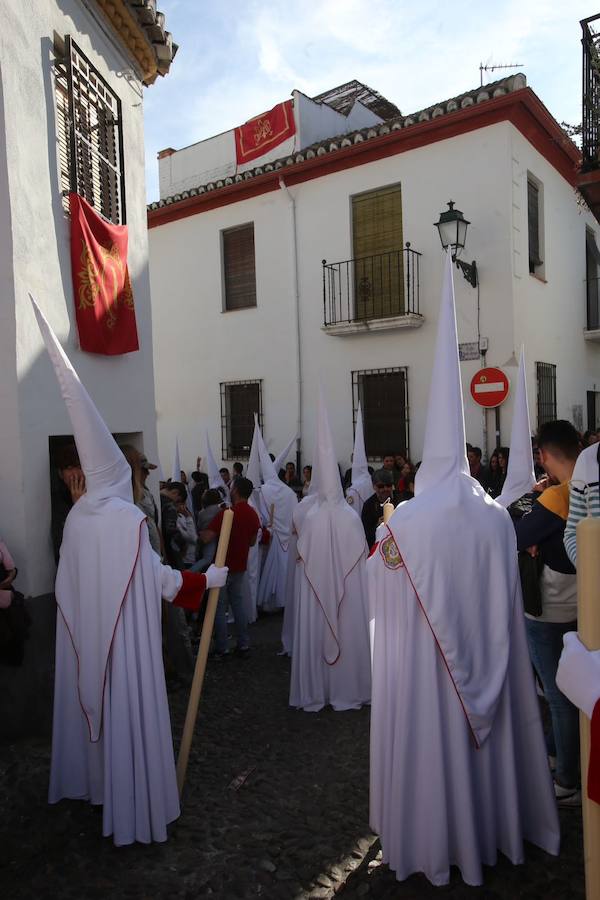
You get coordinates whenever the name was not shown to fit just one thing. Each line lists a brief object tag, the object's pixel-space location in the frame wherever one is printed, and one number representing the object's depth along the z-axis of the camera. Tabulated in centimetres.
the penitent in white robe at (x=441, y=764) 321
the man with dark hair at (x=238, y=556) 691
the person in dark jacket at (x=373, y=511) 691
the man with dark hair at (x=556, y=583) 380
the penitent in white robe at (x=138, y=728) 368
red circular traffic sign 1063
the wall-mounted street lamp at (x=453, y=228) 1063
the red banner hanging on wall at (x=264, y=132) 1471
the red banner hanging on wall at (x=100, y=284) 584
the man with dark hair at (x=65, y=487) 459
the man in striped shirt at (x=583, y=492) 296
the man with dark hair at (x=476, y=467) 950
